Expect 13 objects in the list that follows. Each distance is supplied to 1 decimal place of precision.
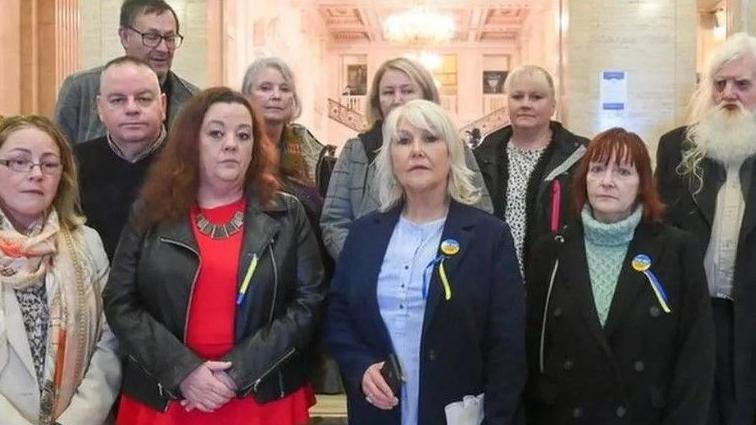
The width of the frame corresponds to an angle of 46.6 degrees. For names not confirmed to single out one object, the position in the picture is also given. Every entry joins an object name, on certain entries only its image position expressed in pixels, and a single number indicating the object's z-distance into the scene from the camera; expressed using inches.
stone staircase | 157.4
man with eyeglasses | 161.6
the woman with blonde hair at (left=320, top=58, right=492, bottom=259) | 143.0
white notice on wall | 339.6
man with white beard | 143.0
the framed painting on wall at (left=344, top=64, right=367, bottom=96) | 1005.8
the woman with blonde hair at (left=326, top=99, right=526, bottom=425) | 114.5
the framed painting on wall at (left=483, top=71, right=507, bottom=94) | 1018.7
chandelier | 760.3
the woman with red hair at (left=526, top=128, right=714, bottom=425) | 120.0
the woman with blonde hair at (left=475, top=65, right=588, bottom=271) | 164.2
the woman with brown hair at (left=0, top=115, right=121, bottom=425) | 114.8
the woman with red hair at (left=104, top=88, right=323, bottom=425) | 114.5
